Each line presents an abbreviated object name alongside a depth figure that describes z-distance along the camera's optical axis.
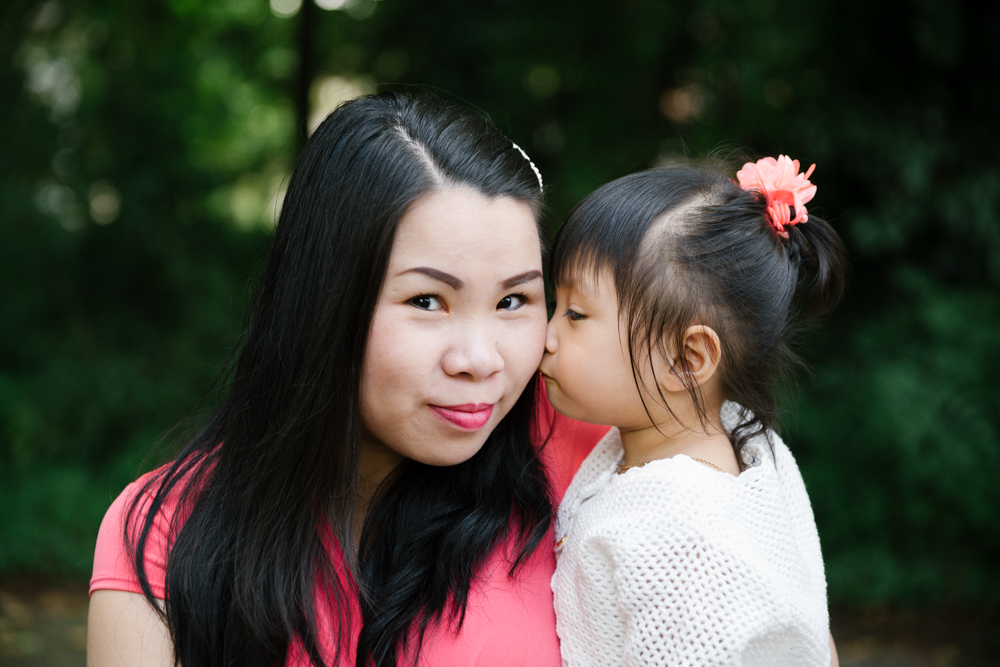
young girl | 0.83
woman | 0.83
